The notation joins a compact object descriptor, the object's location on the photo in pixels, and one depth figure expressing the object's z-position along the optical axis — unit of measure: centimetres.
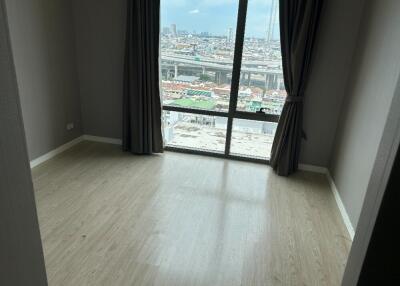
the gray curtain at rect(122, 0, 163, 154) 329
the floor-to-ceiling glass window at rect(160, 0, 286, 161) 334
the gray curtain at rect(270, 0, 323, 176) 301
